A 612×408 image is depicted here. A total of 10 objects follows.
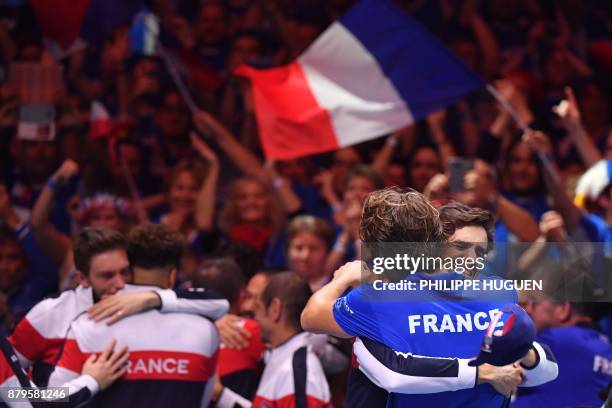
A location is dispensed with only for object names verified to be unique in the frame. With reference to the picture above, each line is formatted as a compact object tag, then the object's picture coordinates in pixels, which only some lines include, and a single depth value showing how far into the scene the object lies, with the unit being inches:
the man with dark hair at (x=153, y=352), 434.9
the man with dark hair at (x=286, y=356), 458.6
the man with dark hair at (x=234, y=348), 499.5
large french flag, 617.0
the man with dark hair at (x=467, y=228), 367.2
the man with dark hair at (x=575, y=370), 453.4
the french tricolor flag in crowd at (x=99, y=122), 716.7
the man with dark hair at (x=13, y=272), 605.6
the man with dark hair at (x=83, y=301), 456.5
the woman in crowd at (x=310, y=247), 606.9
